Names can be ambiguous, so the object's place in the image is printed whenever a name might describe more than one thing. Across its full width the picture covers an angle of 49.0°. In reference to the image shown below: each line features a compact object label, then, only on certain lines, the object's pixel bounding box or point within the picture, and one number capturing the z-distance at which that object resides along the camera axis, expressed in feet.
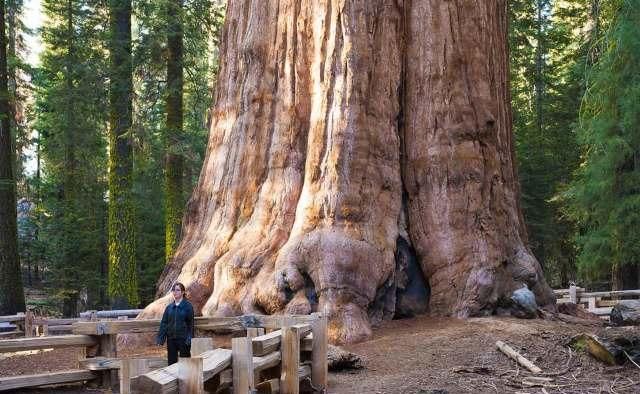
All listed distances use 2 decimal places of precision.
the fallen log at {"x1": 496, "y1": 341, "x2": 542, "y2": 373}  28.48
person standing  27.30
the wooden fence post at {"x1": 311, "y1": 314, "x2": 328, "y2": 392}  25.84
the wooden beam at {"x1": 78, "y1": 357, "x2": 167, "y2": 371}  26.14
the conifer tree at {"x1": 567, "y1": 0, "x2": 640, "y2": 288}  56.34
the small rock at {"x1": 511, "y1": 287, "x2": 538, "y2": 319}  37.96
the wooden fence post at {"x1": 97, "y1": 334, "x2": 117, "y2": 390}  26.98
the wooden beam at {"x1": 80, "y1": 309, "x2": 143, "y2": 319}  51.57
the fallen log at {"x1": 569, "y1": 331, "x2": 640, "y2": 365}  29.04
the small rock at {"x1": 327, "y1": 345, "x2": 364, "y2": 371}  28.78
